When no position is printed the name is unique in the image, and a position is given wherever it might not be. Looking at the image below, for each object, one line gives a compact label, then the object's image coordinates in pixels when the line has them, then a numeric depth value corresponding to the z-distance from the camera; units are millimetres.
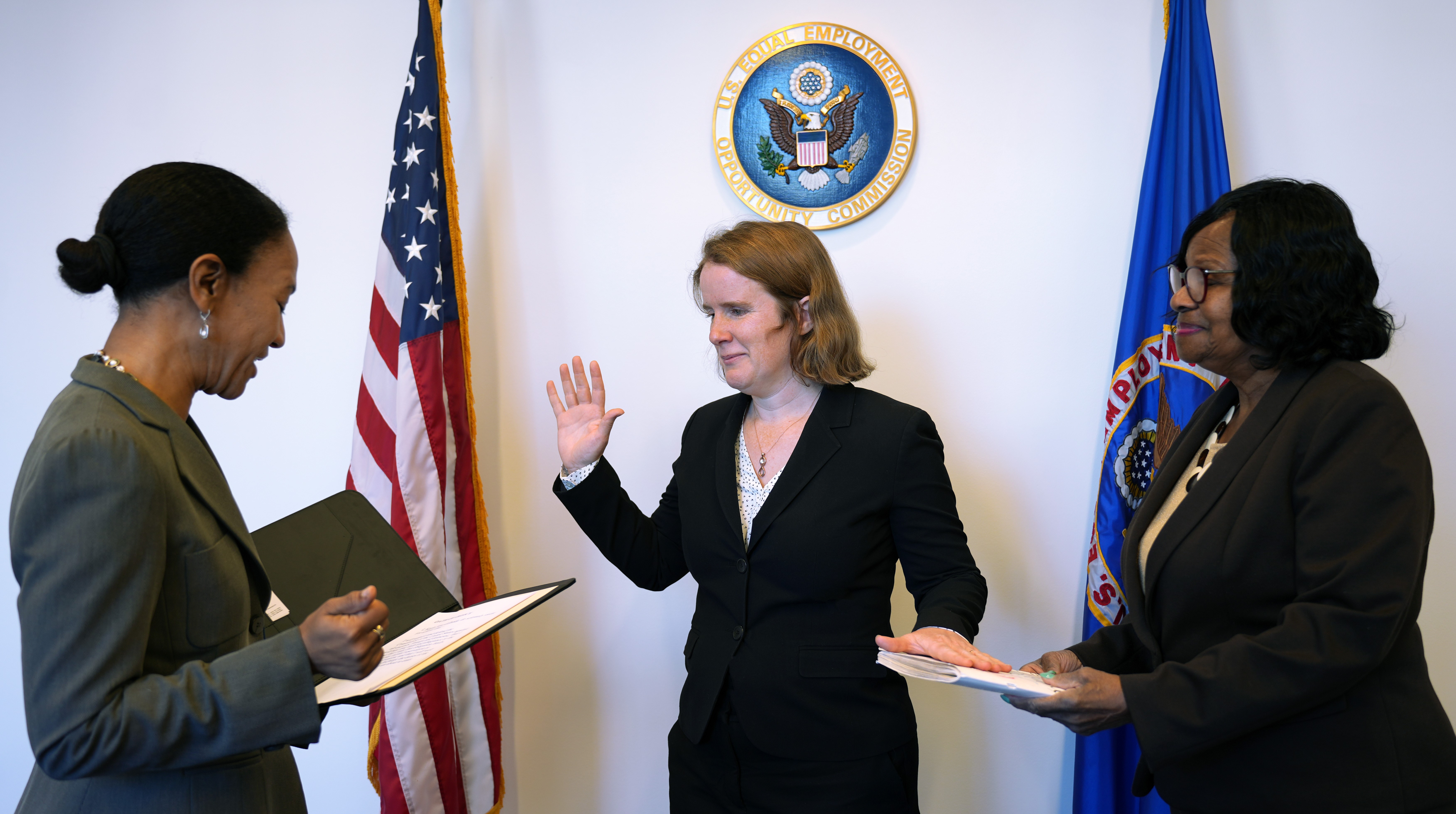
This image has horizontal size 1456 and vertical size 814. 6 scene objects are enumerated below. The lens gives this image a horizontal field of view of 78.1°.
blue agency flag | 2217
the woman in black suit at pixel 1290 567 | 1297
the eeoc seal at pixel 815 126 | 2527
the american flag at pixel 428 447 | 2355
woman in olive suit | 1038
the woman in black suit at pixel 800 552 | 1731
